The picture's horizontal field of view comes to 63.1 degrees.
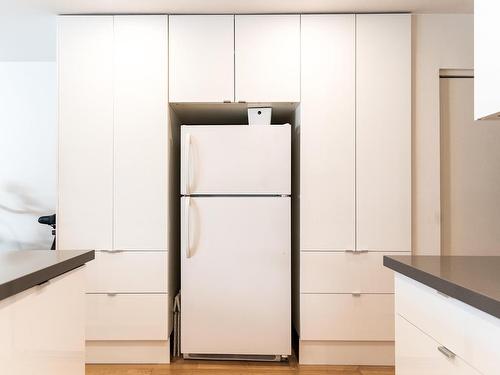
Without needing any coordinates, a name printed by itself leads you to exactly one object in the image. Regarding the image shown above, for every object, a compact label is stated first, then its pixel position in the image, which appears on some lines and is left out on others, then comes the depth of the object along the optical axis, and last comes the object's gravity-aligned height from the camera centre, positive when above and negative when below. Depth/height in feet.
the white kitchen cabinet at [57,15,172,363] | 8.46 +0.43
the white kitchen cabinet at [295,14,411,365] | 8.46 +0.43
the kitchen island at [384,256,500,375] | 3.12 -1.12
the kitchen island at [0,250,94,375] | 3.55 -1.23
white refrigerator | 8.45 -0.65
